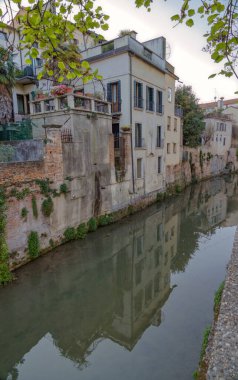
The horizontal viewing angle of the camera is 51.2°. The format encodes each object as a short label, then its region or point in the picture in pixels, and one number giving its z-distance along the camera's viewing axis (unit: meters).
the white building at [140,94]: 15.09
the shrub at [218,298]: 6.64
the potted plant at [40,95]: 12.77
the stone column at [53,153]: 9.95
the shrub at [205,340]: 5.23
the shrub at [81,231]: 11.62
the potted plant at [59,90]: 11.85
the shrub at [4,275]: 7.78
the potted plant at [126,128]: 14.96
